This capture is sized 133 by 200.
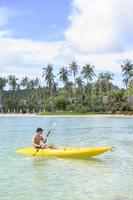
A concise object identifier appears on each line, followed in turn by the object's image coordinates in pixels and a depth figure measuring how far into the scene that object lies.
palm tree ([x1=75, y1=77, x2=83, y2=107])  101.39
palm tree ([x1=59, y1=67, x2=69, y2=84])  102.56
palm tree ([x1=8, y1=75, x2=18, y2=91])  127.13
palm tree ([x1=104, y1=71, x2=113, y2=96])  100.66
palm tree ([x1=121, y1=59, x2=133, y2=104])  93.59
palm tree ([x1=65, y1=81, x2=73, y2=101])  105.22
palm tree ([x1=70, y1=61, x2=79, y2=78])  103.15
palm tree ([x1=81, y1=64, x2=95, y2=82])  99.79
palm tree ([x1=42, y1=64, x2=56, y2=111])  104.94
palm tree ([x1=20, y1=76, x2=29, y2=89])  133.48
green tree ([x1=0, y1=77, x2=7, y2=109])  127.48
